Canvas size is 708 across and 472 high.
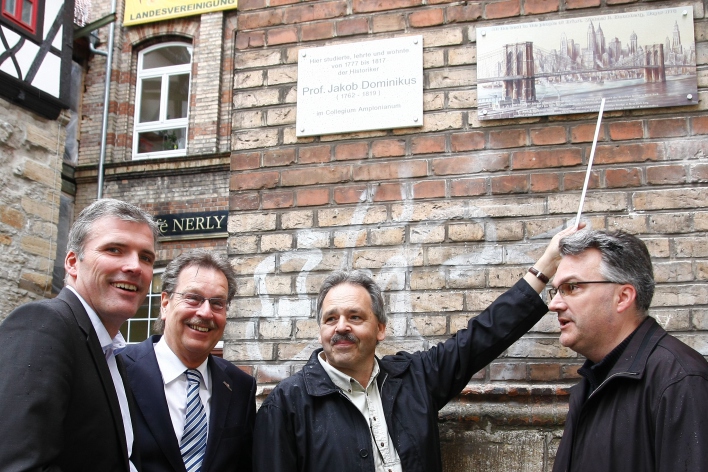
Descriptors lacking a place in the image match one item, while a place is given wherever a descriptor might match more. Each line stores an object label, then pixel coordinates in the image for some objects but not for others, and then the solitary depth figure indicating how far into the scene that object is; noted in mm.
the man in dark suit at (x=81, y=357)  1699
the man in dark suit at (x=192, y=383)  2463
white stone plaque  3289
